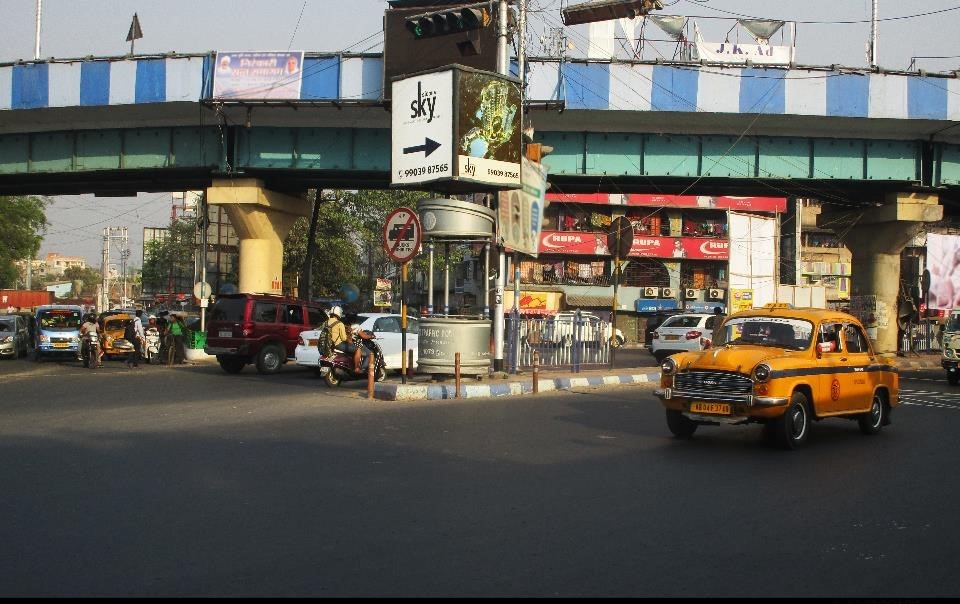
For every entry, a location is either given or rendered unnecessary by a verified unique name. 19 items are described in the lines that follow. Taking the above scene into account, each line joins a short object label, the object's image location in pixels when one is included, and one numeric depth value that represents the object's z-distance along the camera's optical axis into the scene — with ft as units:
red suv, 77.05
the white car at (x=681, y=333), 91.35
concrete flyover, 84.53
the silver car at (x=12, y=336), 111.45
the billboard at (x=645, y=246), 194.39
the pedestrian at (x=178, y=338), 94.43
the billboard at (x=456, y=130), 58.13
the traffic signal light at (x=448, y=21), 59.93
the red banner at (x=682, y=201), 191.93
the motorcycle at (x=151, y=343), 97.40
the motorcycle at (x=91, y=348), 90.07
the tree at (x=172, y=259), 257.14
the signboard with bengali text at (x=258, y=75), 84.79
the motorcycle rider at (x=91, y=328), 90.07
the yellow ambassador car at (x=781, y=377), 33.53
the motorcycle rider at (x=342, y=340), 61.41
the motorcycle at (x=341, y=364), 61.36
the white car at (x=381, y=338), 68.49
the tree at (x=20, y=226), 208.48
